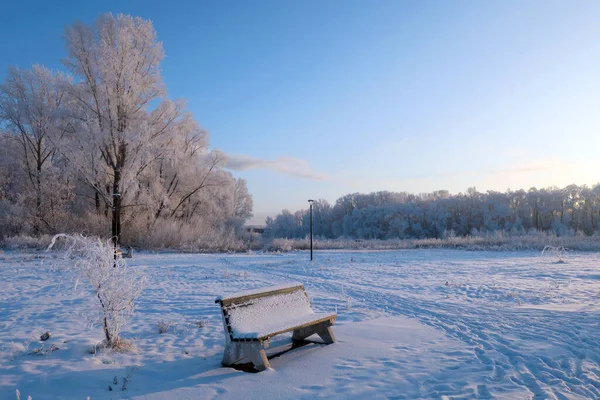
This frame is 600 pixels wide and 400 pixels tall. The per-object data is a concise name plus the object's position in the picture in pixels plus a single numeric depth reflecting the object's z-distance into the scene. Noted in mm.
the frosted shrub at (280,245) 28547
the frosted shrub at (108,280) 4879
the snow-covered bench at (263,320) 4457
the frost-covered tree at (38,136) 28172
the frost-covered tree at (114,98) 24688
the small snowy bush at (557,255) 18691
